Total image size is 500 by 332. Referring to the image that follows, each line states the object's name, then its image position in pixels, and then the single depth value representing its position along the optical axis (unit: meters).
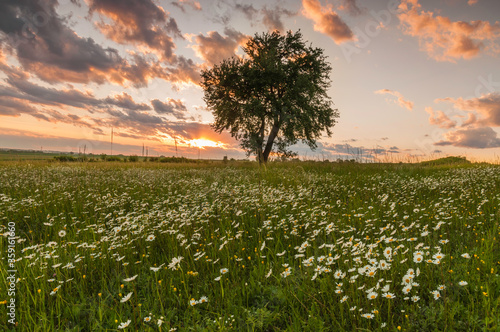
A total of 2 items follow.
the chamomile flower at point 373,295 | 2.37
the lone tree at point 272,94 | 26.16
